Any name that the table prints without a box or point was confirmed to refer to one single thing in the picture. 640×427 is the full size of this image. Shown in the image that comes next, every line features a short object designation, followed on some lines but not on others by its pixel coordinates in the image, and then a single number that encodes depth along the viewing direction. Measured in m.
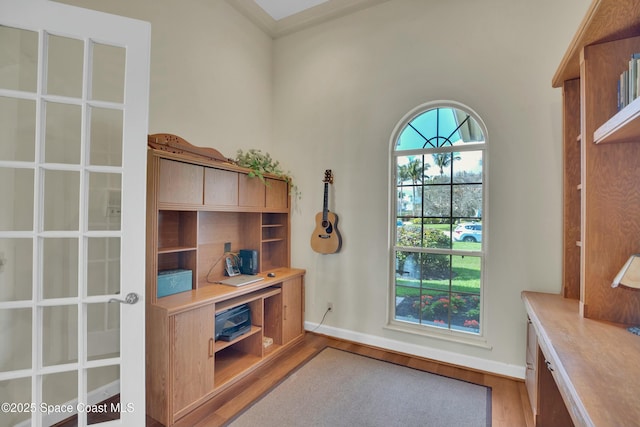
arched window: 2.61
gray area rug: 1.90
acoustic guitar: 3.10
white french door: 1.47
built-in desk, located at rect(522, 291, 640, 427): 0.82
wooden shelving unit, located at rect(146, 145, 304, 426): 1.89
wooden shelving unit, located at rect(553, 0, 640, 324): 1.46
